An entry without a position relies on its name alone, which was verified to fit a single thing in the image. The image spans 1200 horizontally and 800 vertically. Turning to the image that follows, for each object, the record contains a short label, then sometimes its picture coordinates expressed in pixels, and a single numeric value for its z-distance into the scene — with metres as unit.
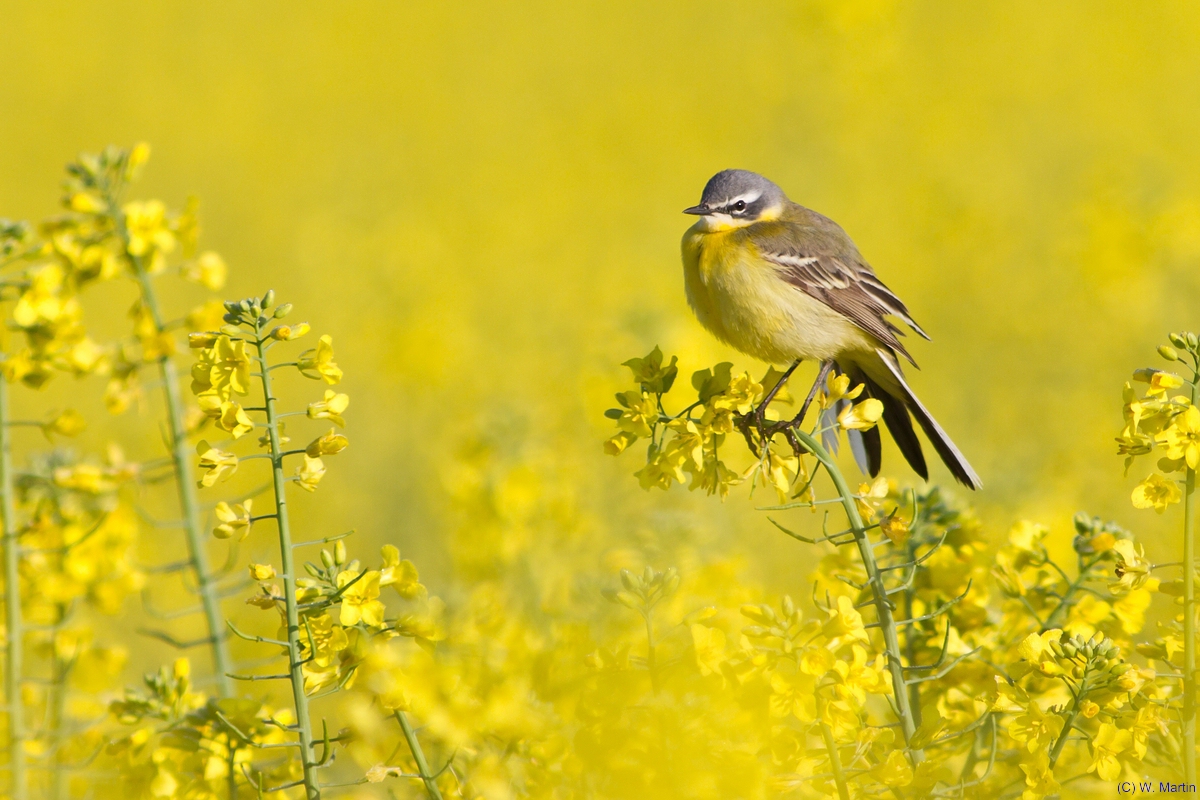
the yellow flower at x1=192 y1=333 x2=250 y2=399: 4.90
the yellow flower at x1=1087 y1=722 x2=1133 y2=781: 4.49
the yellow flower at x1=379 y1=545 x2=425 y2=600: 4.68
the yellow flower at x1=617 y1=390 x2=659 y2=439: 5.51
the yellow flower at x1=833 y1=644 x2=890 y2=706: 4.63
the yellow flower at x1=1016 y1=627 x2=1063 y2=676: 4.53
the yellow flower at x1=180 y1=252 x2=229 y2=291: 7.39
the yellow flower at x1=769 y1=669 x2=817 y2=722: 4.66
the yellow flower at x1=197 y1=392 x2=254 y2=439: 4.80
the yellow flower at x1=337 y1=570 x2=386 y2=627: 4.63
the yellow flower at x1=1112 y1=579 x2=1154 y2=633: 5.61
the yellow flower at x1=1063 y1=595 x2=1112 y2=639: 5.77
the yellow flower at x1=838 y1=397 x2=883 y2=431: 5.44
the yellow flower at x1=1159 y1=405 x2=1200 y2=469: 4.68
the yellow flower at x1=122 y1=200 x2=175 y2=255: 7.11
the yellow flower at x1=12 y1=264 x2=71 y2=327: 6.56
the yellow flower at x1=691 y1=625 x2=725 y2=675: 4.79
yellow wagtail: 8.63
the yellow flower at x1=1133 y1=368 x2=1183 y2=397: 4.97
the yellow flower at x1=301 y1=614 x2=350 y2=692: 4.69
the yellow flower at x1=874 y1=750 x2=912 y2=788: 4.45
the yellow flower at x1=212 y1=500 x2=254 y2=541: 4.68
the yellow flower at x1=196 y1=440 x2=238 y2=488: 4.77
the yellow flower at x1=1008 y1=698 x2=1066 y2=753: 4.59
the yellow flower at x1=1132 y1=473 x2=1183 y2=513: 4.94
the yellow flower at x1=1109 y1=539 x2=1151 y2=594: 4.86
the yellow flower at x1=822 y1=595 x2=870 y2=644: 4.63
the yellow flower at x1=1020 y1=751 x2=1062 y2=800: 4.48
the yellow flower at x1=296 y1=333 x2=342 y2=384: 4.76
